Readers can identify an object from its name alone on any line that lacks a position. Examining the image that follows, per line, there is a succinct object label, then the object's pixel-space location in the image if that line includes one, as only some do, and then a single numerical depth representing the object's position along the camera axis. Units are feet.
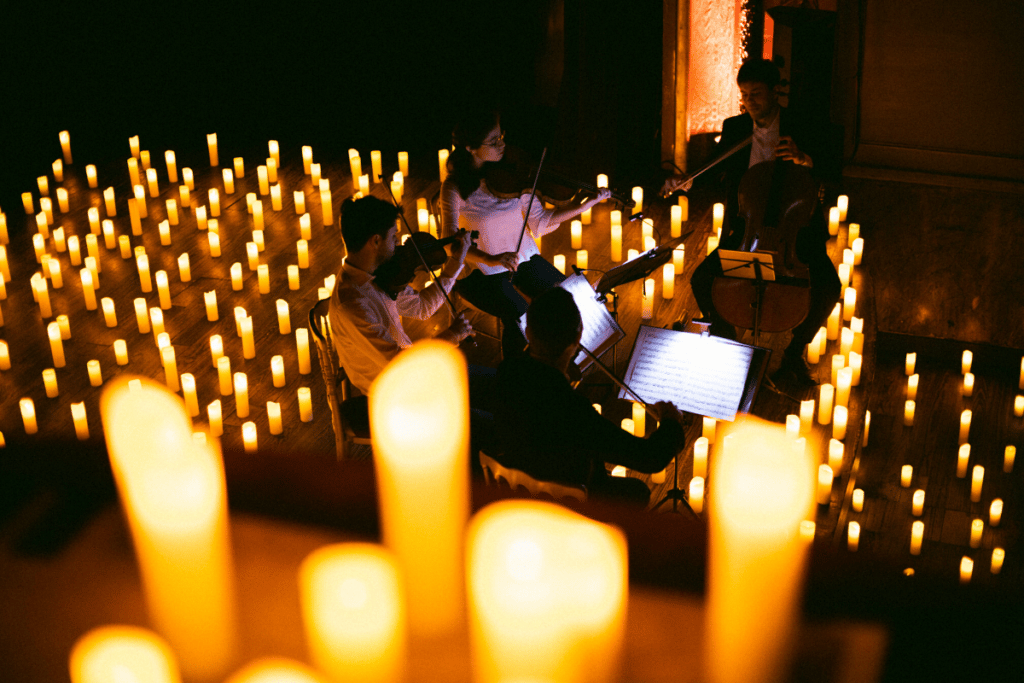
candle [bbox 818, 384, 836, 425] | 12.97
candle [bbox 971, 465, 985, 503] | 12.47
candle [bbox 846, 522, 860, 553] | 11.74
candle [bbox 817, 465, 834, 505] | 11.98
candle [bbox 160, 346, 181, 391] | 13.69
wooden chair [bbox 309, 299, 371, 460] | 11.33
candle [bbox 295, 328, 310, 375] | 14.05
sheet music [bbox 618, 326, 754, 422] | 10.81
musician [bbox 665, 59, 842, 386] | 13.58
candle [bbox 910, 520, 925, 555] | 11.58
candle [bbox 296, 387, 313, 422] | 13.24
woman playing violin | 13.39
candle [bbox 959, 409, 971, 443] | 13.46
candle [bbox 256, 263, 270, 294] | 15.90
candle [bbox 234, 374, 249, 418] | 13.32
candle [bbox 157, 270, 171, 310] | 15.51
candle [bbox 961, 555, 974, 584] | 11.24
